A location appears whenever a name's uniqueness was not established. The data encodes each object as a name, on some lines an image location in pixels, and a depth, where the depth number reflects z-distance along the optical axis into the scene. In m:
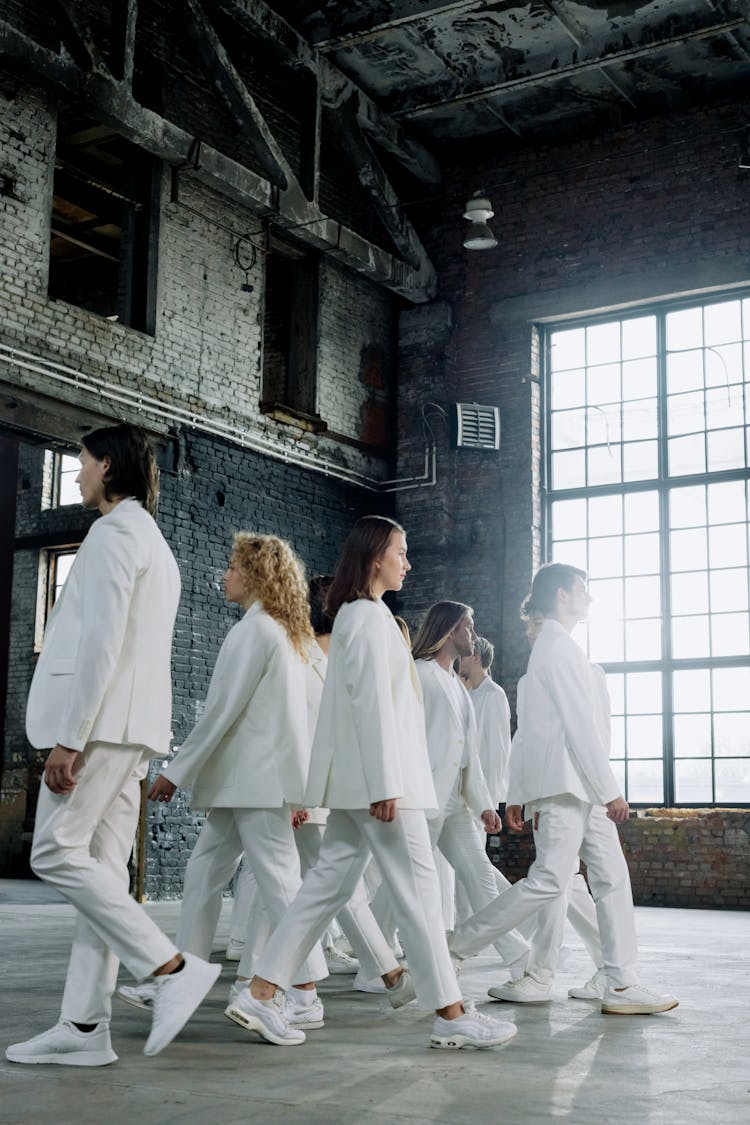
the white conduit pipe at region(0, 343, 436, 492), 10.09
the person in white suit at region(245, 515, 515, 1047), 3.71
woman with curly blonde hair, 4.22
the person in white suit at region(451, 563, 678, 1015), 4.75
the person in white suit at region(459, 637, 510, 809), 8.12
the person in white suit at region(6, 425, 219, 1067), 3.29
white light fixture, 12.34
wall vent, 13.45
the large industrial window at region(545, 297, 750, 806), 12.30
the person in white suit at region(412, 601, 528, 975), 5.67
